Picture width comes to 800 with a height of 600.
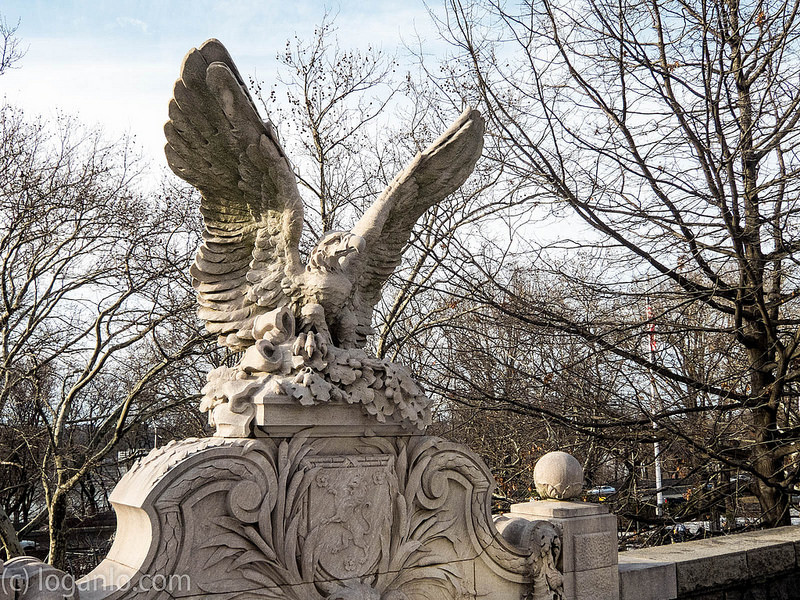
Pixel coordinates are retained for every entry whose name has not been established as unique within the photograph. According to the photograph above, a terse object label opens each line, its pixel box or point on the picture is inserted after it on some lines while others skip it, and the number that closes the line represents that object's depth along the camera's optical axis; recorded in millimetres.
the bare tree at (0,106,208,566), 11453
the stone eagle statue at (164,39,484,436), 3658
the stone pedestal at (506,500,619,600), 4883
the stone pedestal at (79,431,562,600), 3322
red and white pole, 7953
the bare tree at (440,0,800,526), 6781
